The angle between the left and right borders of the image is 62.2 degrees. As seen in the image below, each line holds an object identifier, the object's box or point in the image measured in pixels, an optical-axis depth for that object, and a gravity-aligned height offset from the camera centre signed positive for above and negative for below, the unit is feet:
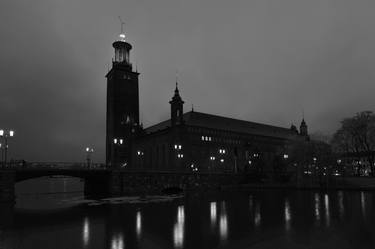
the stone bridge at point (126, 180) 242.35 -17.55
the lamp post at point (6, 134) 188.60 +17.66
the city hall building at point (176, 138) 412.98 +32.10
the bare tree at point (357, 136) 318.04 +22.70
